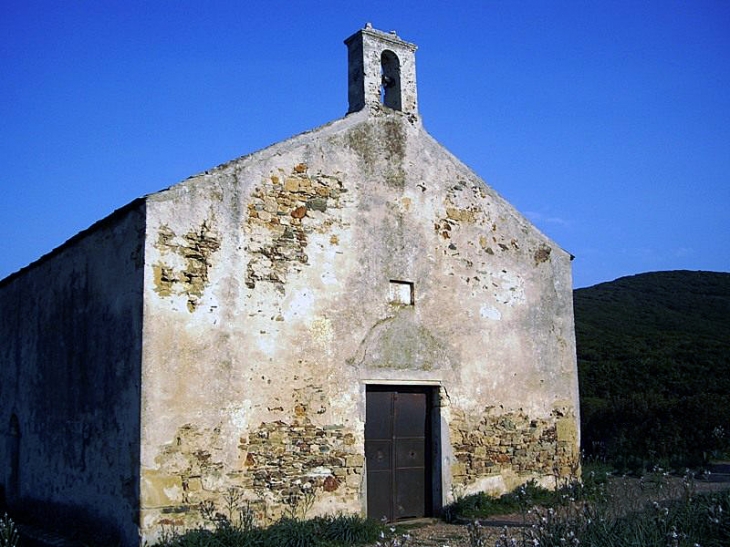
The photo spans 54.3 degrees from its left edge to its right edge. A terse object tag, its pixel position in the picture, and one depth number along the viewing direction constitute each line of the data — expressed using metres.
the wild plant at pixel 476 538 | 5.53
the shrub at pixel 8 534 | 8.34
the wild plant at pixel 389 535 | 8.47
